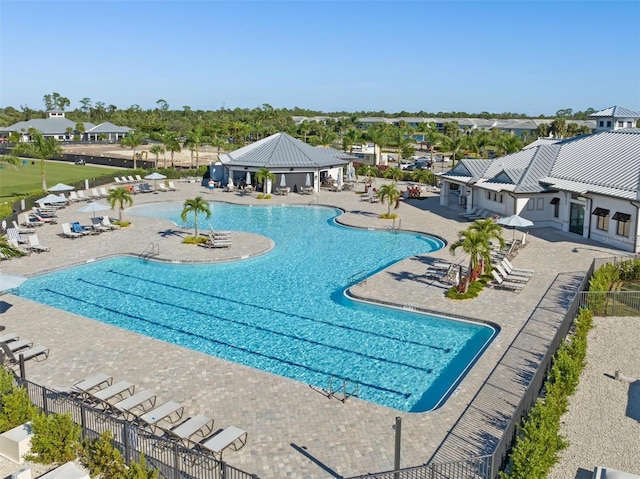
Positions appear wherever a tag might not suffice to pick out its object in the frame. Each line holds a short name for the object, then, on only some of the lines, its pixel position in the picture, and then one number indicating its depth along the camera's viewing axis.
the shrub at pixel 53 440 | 12.09
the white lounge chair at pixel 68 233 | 32.34
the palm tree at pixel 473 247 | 22.81
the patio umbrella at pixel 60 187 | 40.53
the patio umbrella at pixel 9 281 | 18.94
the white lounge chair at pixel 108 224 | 34.44
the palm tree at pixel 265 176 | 47.06
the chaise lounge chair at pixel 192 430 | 12.43
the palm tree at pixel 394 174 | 56.60
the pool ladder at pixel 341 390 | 14.86
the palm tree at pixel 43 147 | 46.34
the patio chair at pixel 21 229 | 32.97
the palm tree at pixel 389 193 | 38.02
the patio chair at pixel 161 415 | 13.08
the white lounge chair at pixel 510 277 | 23.89
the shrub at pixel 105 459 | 11.39
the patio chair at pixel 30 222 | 34.94
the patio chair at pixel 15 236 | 29.55
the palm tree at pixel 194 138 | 61.97
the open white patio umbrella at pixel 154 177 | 47.64
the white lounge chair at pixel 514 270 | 24.62
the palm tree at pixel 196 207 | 31.44
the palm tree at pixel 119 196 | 35.22
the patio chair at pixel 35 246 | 28.97
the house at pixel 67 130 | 108.19
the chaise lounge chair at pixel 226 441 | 11.91
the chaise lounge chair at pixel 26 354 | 16.69
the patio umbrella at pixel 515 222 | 28.46
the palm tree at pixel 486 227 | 24.12
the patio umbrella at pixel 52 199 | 37.28
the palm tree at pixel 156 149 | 62.13
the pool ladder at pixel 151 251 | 28.55
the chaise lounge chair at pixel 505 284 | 23.34
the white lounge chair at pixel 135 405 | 13.58
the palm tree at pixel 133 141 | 62.44
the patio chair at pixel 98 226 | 33.69
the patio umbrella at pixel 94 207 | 33.27
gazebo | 48.88
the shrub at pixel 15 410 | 12.90
